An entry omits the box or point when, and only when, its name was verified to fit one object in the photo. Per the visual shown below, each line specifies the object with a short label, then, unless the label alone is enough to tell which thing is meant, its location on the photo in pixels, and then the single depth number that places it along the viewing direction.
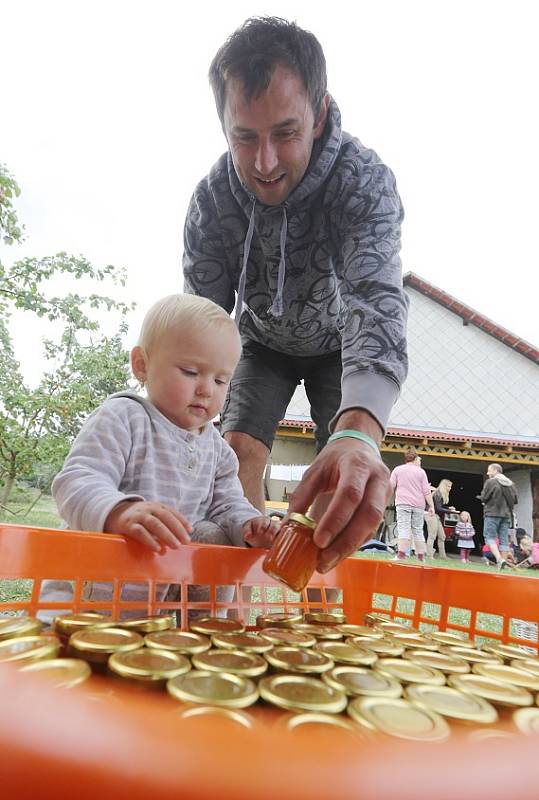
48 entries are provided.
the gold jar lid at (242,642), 0.67
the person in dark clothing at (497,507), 6.39
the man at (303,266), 0.88
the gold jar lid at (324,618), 0.98
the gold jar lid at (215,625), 0.77
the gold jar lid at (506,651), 0.82
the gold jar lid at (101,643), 0.55
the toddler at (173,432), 1.05
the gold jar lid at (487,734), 0.32
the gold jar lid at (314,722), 0.37
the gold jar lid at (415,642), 0.81
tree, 3.80
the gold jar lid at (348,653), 0.67
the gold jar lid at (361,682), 0.53
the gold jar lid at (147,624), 0.71
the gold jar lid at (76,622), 0.67
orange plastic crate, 0.22
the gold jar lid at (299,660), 0.60
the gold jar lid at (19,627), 0.58
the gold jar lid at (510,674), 0.64
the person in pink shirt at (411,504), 5.61
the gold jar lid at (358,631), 0.86
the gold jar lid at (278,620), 0.90
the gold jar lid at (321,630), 0.82
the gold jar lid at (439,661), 0.70
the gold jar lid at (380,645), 0.75
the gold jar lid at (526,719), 0.43
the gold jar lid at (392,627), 0.93
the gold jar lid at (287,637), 0.73
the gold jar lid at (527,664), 0.74
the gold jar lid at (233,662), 0.55
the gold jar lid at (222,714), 0.31
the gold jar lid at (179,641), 0.62
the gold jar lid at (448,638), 0.90
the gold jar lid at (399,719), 0.36
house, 8.42
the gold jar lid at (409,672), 0.62
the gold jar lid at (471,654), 0.77
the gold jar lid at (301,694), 0.45
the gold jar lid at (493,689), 0.56
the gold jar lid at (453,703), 0.47
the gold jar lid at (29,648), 0.48
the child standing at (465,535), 7.24
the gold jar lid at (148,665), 0.48
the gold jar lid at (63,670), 0.35
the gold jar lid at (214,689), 0.41
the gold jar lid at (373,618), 1.01
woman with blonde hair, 6.85
